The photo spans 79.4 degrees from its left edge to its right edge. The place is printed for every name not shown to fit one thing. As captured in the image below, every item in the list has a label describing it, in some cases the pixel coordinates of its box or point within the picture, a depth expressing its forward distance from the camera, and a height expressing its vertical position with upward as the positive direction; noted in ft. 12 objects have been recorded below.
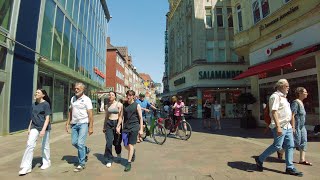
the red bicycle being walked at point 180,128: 23.87 -3.04
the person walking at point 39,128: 12.72 -1.64
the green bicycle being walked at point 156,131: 21.65 -3.16
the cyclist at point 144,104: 23.59 +0.00
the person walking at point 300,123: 13.84 -1.45
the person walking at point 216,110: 33.31 -1.11
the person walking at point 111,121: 14.31 -1.25
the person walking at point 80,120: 13.30 -1.08
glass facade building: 28.15 +10.27
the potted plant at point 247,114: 33.39 -1.88
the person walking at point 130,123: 13.76 -1.38
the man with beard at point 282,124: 11.92 -1.31
